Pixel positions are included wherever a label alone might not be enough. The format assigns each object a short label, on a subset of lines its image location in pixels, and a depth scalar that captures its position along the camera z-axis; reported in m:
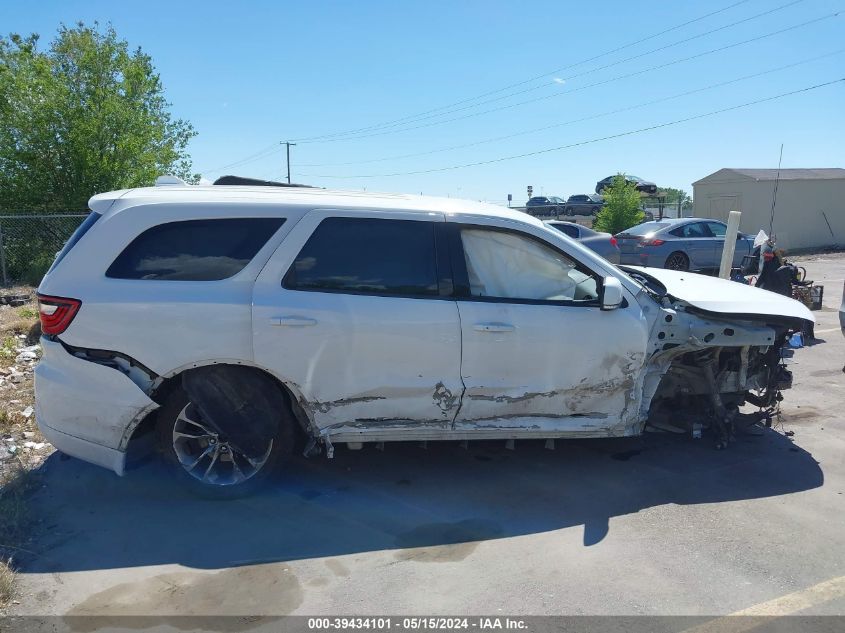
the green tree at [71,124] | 15.42
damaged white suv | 4.22
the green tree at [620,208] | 28.91
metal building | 28.22
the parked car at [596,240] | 17.45
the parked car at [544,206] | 34.19
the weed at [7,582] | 3.37
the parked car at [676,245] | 17.77
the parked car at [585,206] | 34.69
